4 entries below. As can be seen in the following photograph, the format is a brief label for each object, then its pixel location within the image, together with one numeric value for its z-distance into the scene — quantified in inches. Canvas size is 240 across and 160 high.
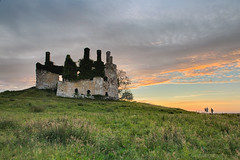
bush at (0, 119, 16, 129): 418.2
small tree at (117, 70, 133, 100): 2440.3
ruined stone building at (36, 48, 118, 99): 1981.8
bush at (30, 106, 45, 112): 841.3
